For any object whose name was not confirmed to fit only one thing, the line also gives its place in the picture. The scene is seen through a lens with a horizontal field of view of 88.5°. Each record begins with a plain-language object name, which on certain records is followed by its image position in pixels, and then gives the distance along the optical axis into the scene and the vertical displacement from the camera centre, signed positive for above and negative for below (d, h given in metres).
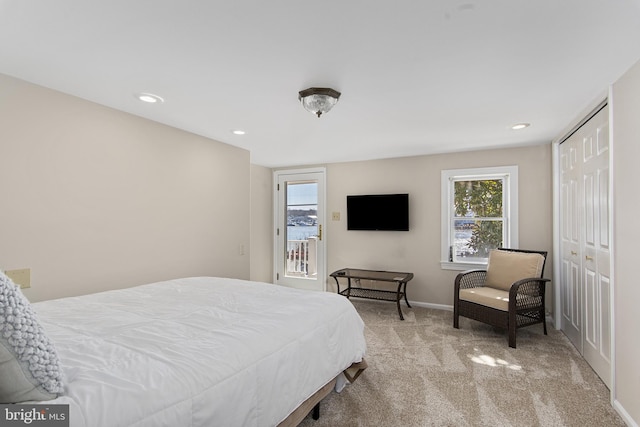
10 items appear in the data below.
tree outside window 4.36 +0.01
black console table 4.21 -0.79
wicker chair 3.25 -0.80
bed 1.02 -0.54
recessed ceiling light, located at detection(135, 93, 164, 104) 2.45 +0.92
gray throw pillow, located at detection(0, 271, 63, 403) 0.89 -0.39
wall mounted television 4.70 +0.09
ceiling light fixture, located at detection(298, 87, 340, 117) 2.31 +0.86
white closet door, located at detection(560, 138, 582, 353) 3.05 -0.24
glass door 5.54 -0.19
